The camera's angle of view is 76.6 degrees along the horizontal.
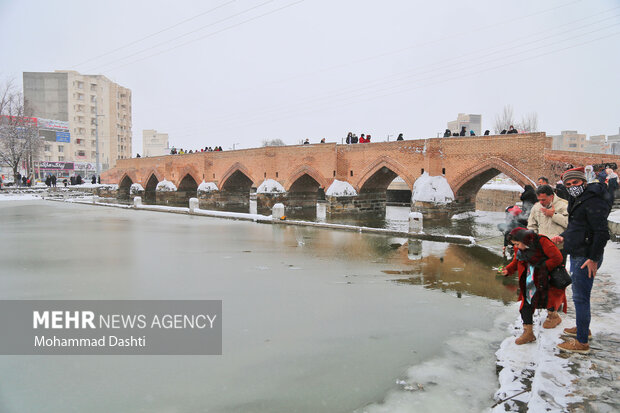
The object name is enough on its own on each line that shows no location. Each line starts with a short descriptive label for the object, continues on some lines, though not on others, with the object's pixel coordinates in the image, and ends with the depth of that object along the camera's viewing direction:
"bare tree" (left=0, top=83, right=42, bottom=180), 30.27
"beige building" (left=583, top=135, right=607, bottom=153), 64.60
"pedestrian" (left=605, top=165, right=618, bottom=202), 7.11
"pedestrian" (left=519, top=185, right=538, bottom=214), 6.53
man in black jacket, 3.04
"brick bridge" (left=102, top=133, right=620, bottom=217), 14.45
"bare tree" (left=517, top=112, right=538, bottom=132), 37.44
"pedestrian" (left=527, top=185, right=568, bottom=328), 3.93
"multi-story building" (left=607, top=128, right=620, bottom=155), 47.47
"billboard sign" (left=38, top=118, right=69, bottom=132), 42.07
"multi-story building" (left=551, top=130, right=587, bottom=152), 72.19
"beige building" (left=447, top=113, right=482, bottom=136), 80.76
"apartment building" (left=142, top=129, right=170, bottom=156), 101.31
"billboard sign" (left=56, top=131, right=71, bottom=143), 43.41
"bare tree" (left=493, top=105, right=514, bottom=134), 37.50
